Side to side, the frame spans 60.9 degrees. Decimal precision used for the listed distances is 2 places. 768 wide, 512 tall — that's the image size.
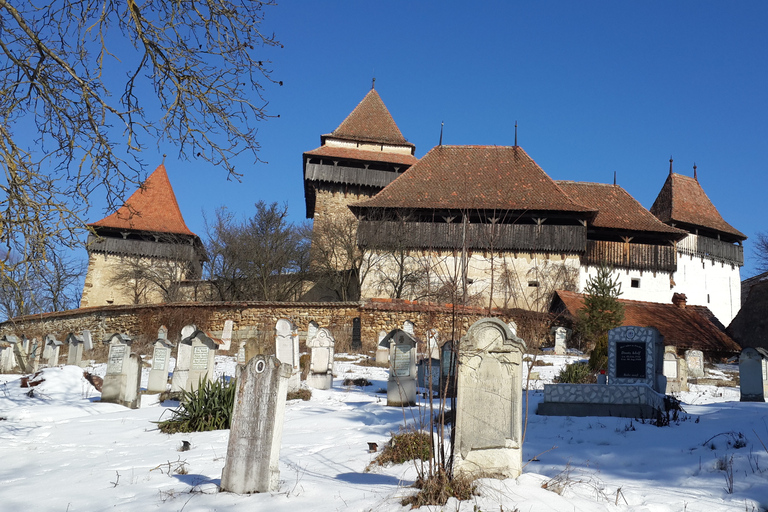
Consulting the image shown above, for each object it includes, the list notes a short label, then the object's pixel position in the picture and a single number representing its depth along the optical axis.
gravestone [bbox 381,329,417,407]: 10.52
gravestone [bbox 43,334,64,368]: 17.30
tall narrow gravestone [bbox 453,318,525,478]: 5.55
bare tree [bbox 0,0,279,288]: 5.18
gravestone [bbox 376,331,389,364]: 17.62
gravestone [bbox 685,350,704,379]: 16.33
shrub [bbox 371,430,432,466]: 6.36
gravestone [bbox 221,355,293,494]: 5.29
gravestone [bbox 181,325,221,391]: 11.41
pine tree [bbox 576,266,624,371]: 19.48
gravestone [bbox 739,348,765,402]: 11.73
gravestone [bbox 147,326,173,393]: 12.28
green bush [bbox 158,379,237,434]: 8.13
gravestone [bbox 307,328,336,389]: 12.82
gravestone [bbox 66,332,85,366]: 16.98
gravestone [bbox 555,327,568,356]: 19.84
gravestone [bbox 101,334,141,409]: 10.77
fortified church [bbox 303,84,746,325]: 28.08
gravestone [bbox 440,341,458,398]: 11.65
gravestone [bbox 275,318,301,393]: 13.42
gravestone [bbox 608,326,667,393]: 11.17
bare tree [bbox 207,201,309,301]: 30.34
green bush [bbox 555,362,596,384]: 12.19
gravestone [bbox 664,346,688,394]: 13.12
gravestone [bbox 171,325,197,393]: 11.37
